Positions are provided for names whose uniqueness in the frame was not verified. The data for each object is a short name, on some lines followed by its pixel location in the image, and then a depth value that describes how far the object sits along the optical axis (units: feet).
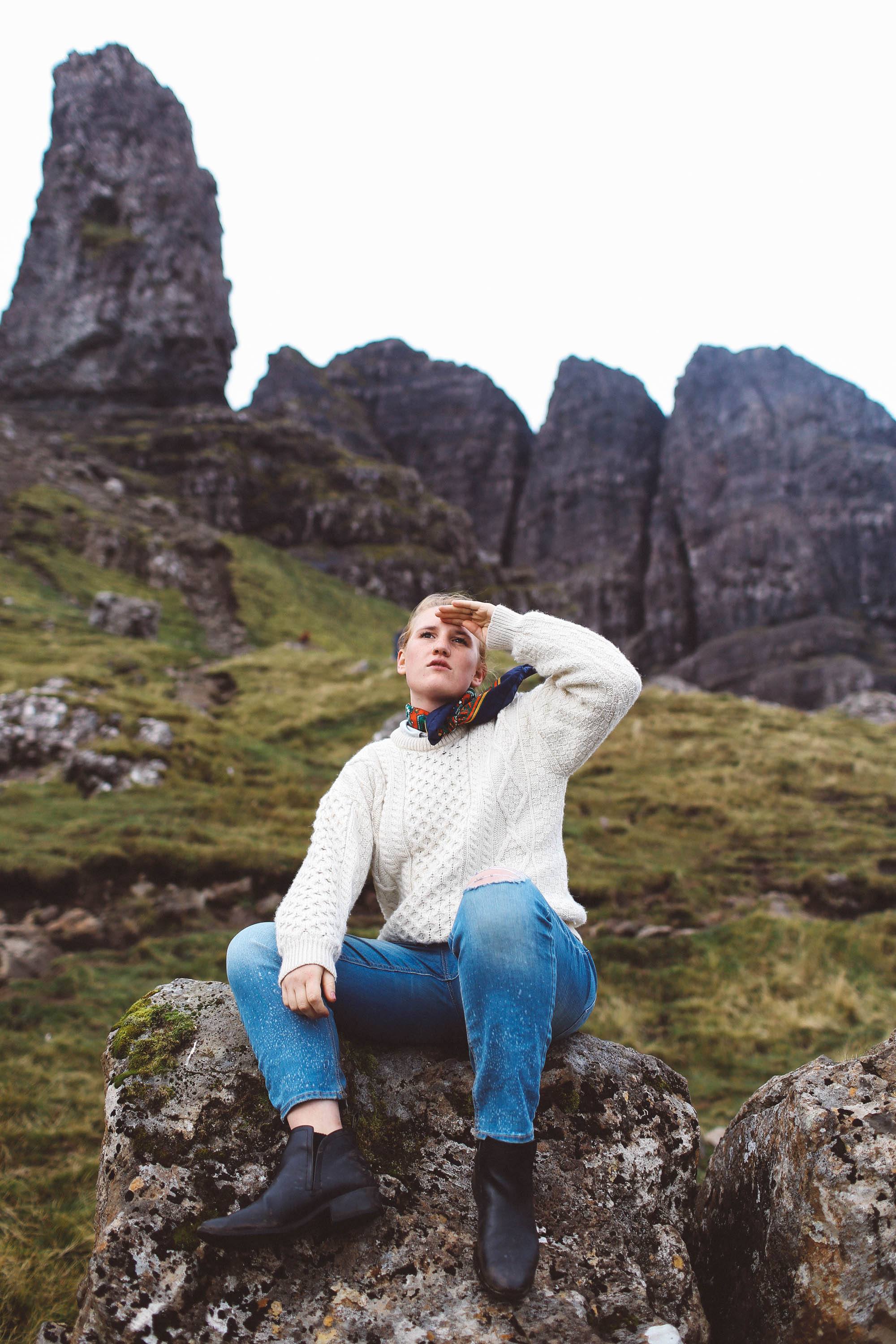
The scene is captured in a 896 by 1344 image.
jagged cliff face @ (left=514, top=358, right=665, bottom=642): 296.10
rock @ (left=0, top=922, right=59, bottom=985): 24.57
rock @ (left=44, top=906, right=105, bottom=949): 27.37
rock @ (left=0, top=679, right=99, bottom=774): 46.47
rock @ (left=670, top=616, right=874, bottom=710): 222.69
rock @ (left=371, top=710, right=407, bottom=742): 60.44
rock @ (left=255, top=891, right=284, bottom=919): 31.80
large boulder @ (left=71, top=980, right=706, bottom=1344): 7.23
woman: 7.84
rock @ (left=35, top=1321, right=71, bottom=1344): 8.04
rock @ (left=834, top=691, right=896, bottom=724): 121.08
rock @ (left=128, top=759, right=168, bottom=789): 44.80
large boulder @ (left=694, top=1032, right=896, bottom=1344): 6.94
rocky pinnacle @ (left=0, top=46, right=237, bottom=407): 230.27
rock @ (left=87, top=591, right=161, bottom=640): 93.50
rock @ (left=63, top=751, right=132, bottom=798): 43.62
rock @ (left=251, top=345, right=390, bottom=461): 330.75
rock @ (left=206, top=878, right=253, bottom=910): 32.09
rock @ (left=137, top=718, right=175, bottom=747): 49.83
